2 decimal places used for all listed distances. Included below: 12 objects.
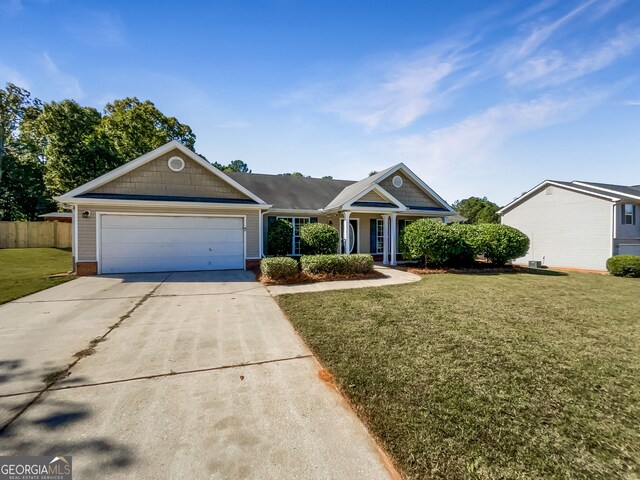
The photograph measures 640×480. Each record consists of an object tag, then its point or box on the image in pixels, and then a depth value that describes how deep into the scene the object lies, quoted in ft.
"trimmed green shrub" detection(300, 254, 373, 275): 33.50
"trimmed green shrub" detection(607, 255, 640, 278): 40.78
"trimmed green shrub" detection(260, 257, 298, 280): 31.09
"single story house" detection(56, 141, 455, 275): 35.09
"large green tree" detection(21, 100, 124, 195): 65.41
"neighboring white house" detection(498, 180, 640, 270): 49.70
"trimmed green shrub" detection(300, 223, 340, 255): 39.11
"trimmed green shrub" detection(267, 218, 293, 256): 43.39
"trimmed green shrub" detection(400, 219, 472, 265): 39.24
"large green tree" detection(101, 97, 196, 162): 77.92
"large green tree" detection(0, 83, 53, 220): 80.38
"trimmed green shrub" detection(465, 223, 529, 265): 42.37
